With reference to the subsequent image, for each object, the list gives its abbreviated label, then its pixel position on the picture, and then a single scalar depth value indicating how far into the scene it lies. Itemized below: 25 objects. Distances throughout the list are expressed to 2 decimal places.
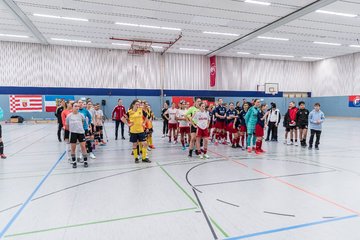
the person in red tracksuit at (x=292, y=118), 9.80
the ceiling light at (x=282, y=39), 19.53
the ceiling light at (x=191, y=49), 22.91
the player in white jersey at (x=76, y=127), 5.98
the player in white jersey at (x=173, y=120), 10.20
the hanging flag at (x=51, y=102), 21.55
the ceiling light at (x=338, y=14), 13.76
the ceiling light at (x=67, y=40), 19.66
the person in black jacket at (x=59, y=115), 9.92
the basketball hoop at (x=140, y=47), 20.38
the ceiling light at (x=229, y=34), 18.38
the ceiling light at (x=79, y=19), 14.97
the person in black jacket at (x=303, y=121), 9.27
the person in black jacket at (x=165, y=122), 11.17
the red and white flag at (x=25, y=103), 20.95
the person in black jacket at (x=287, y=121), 10.27
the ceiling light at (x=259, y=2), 12.65
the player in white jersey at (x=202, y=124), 7.12
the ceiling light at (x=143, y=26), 16.03
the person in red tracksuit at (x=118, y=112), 11.02
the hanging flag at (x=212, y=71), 25.08
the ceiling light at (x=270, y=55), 24.95
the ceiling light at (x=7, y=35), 18.64
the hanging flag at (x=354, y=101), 23.81
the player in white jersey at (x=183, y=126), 8.48
